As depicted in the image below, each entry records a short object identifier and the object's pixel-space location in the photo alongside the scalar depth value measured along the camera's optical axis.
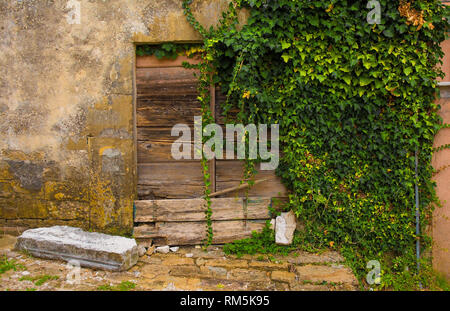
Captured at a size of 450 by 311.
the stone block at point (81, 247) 3.17
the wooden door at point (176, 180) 3.79
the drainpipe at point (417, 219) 3.54
